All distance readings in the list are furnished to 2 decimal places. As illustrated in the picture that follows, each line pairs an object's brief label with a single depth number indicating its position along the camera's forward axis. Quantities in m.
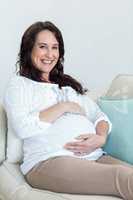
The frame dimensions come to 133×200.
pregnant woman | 1.75
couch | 1.73
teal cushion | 2.05
